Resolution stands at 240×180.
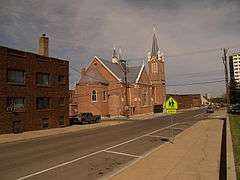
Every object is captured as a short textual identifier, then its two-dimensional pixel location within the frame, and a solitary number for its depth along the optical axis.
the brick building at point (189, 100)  105.74
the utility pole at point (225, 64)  46.93
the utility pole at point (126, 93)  59.47
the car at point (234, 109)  54.78
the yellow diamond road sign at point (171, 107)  18.68
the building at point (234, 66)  86.03
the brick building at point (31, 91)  29.45
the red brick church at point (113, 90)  59.41
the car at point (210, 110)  68.35
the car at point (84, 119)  42.38
